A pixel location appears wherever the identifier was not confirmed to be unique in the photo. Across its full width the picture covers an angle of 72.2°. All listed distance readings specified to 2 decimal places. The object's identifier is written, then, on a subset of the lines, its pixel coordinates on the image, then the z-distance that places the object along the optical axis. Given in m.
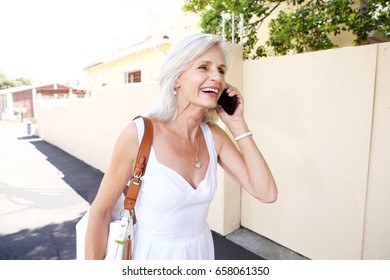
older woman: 1.36
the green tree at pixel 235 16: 4.18
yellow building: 9.42
